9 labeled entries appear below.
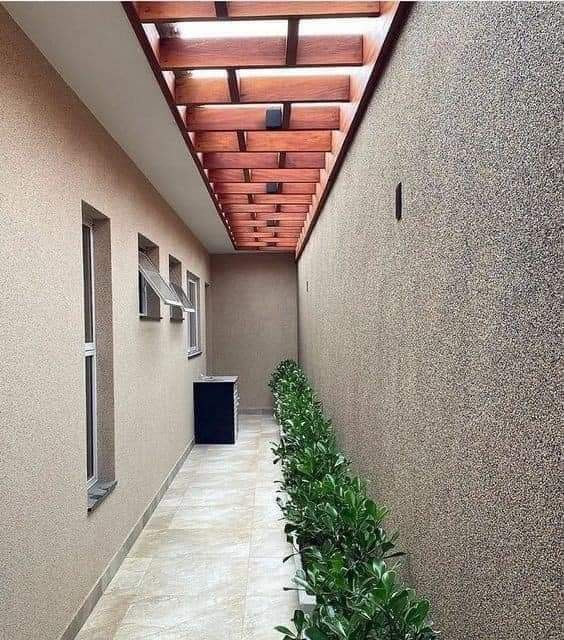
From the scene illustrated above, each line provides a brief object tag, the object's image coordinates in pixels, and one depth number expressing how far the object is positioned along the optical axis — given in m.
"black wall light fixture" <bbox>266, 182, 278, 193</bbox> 5.16
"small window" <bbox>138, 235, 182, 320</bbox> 4.88
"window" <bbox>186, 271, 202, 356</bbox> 8.43
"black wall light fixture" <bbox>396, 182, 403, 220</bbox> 2.01
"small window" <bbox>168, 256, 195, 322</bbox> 6.44
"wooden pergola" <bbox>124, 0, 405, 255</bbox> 2.19
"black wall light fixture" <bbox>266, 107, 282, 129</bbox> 3.41
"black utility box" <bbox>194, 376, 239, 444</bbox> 7.88
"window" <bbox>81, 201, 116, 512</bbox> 3.66
